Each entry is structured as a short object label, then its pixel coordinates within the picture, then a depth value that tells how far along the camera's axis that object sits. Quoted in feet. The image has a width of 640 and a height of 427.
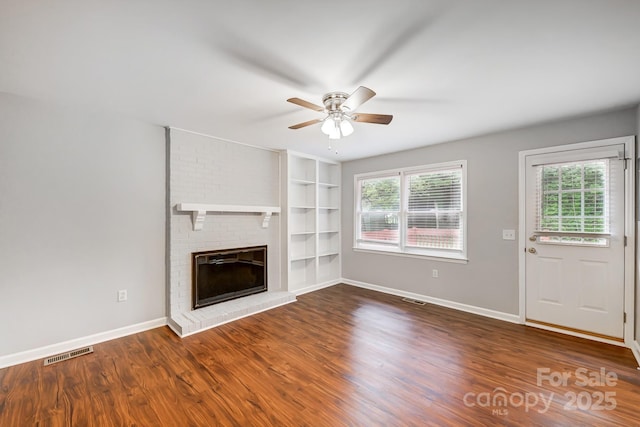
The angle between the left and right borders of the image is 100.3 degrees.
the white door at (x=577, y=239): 9.12
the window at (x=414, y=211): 13.00
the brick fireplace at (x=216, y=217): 10.94
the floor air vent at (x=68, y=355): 8.13
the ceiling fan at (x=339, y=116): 7.25
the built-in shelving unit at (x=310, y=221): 14.87
